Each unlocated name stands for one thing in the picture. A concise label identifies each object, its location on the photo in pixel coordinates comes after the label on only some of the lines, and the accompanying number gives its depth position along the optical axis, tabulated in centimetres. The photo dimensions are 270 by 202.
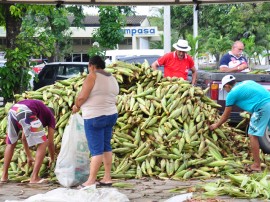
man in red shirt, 1630
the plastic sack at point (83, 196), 1010
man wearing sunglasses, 1674
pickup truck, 1509
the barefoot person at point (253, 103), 1302
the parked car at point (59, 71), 3025
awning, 1274
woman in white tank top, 1143
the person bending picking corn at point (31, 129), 1204
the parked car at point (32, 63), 2120
